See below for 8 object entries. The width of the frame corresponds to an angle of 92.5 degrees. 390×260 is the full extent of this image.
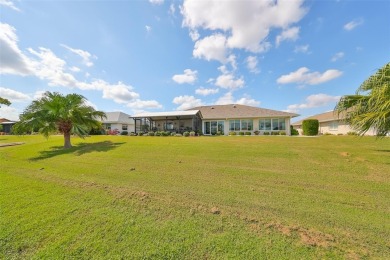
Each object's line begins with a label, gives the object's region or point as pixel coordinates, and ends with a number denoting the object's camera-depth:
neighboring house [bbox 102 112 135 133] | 38.00
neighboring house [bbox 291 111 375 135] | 27.62
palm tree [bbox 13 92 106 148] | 14.53
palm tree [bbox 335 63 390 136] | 7.27
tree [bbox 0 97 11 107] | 24.16
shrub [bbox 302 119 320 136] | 23.86
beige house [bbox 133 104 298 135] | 26.22
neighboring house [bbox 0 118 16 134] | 49.38
